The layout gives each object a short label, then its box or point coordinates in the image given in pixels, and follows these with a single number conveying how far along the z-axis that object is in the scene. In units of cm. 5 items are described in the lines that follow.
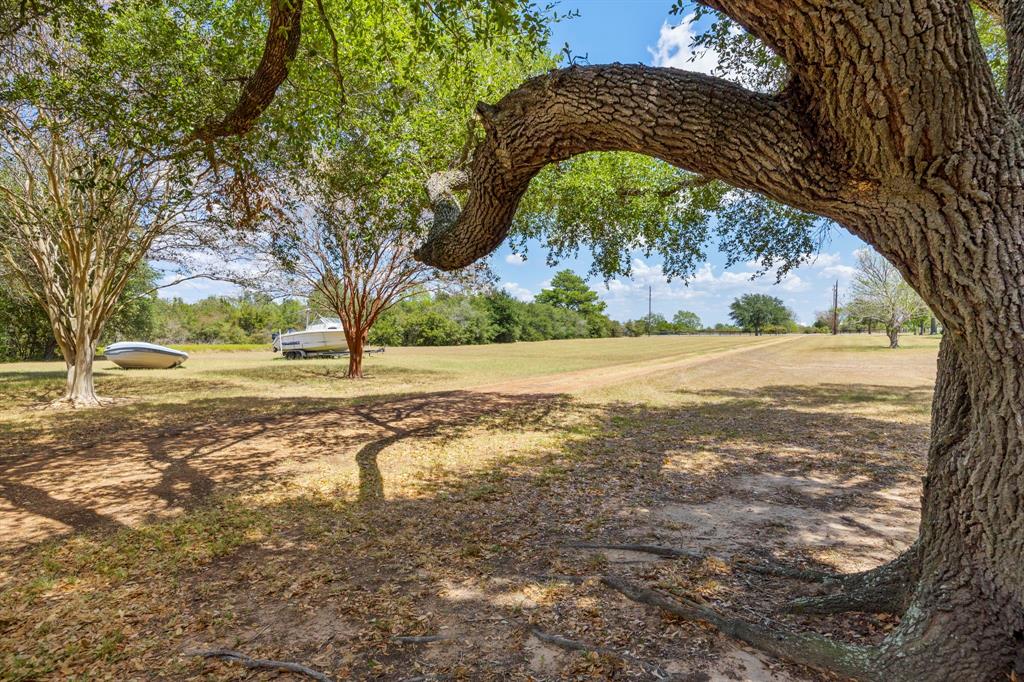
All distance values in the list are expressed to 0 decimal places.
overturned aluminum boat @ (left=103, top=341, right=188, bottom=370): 2145
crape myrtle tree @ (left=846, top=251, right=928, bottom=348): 3103
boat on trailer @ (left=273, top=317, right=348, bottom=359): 3083
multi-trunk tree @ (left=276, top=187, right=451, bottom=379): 1485
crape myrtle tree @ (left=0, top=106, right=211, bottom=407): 986
